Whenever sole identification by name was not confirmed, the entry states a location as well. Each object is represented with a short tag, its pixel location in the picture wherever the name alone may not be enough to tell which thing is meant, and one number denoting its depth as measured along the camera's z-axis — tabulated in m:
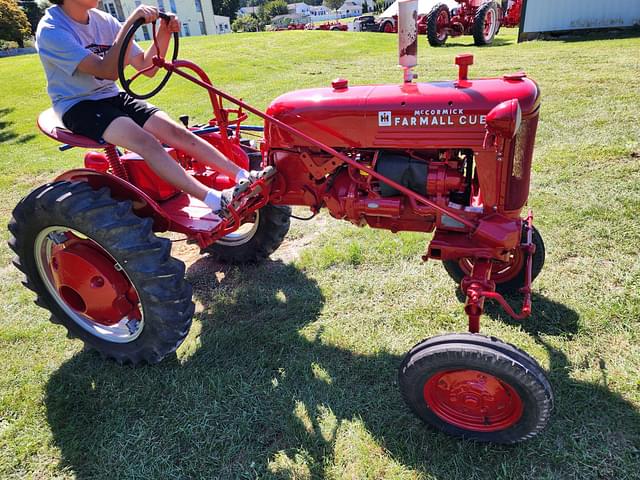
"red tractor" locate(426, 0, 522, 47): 13.97
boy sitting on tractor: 2.40
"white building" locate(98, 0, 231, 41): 45.53
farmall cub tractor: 2.01
